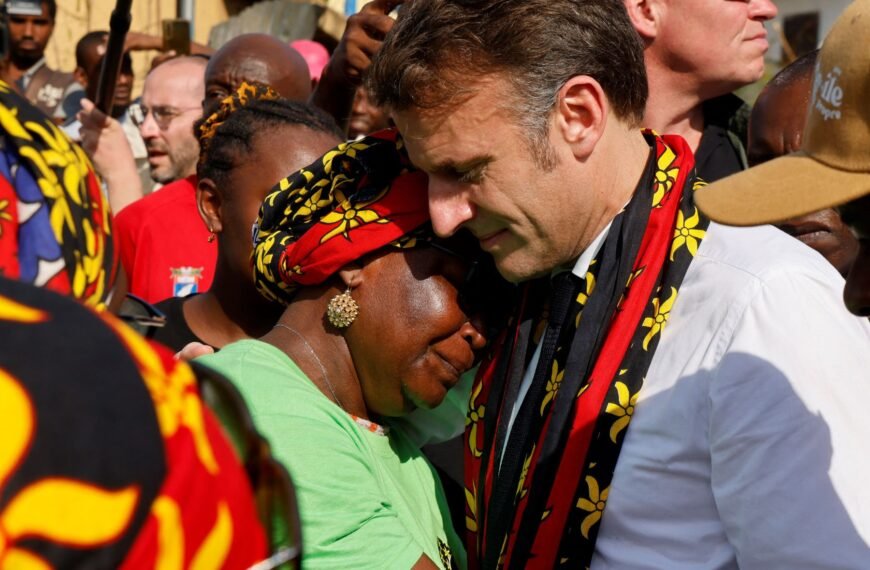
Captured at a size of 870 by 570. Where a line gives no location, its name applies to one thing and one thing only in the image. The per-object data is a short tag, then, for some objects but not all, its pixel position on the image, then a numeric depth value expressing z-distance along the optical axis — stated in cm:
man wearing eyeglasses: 429
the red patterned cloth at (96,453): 84
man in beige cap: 175
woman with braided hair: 341
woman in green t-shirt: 252
